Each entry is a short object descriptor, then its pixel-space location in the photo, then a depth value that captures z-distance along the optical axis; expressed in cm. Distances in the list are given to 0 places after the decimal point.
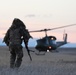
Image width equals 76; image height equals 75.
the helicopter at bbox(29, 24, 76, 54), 4566
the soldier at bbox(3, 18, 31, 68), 1440
